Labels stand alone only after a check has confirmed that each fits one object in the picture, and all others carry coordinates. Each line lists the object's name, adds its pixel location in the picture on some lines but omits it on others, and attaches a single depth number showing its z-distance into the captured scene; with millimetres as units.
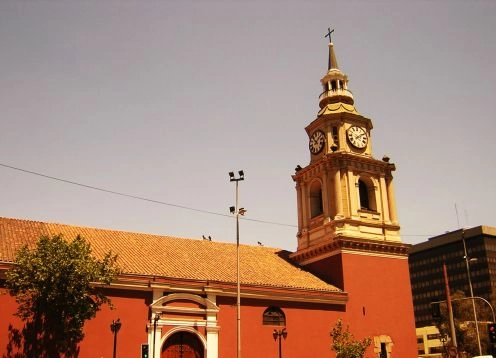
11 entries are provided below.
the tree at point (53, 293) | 27297
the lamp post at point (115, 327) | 30078
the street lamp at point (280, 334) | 35500
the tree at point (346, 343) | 35062
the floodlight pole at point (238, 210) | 30980
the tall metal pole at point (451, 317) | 30850
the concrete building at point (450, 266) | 121062
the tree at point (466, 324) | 58438
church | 32094
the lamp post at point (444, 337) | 61306
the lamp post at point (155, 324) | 31750
